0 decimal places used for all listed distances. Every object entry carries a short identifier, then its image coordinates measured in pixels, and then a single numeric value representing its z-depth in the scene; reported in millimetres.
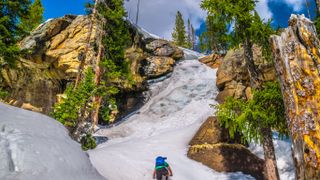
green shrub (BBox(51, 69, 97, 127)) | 11515
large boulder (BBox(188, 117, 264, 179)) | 11052
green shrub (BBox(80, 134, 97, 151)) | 12578
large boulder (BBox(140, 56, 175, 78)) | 25788
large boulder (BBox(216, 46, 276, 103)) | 18590
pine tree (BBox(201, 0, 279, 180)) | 9380
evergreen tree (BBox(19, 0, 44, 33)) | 32315
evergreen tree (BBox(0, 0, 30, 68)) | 13267
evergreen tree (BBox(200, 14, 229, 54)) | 10408
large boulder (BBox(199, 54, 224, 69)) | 28934
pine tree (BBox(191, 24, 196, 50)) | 63736
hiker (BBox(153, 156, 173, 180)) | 8572
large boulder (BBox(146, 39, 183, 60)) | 28139
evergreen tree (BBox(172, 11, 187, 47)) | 47481
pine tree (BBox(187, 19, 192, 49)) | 61521
